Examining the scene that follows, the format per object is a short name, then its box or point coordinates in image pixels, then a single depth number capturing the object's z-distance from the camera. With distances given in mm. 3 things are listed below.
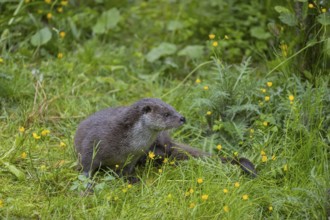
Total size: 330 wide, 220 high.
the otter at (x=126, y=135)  9844
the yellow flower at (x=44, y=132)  10022
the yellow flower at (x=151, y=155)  9785
